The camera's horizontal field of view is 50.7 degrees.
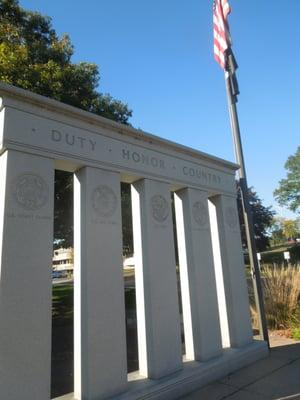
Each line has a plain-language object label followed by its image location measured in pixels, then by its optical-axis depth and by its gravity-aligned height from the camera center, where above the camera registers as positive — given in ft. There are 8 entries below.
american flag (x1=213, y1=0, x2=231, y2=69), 22.99 +17.39
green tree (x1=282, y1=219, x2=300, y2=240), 259.49 +33.07
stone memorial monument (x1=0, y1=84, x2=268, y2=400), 10.38 +0.70
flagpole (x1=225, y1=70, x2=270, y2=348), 19.75 +3.93
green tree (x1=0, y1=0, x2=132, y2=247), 26.50 +18.27
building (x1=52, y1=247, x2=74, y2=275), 273.09 +18.77
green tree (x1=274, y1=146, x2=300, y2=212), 159.02 +41.16
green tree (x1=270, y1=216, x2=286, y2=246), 290.27 +34.51
